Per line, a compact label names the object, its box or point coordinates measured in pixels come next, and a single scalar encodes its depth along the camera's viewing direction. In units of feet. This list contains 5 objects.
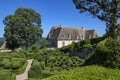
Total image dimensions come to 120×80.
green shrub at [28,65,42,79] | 27.02
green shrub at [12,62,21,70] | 34.45
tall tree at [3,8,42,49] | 58.04
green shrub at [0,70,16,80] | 23.52
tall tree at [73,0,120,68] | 16.13
